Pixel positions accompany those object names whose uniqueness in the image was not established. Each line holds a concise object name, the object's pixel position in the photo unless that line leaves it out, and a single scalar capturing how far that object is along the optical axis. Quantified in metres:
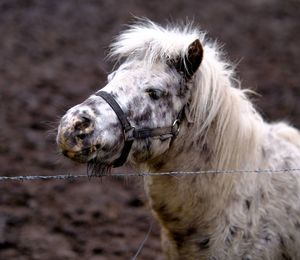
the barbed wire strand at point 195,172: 6.43
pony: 6.16
